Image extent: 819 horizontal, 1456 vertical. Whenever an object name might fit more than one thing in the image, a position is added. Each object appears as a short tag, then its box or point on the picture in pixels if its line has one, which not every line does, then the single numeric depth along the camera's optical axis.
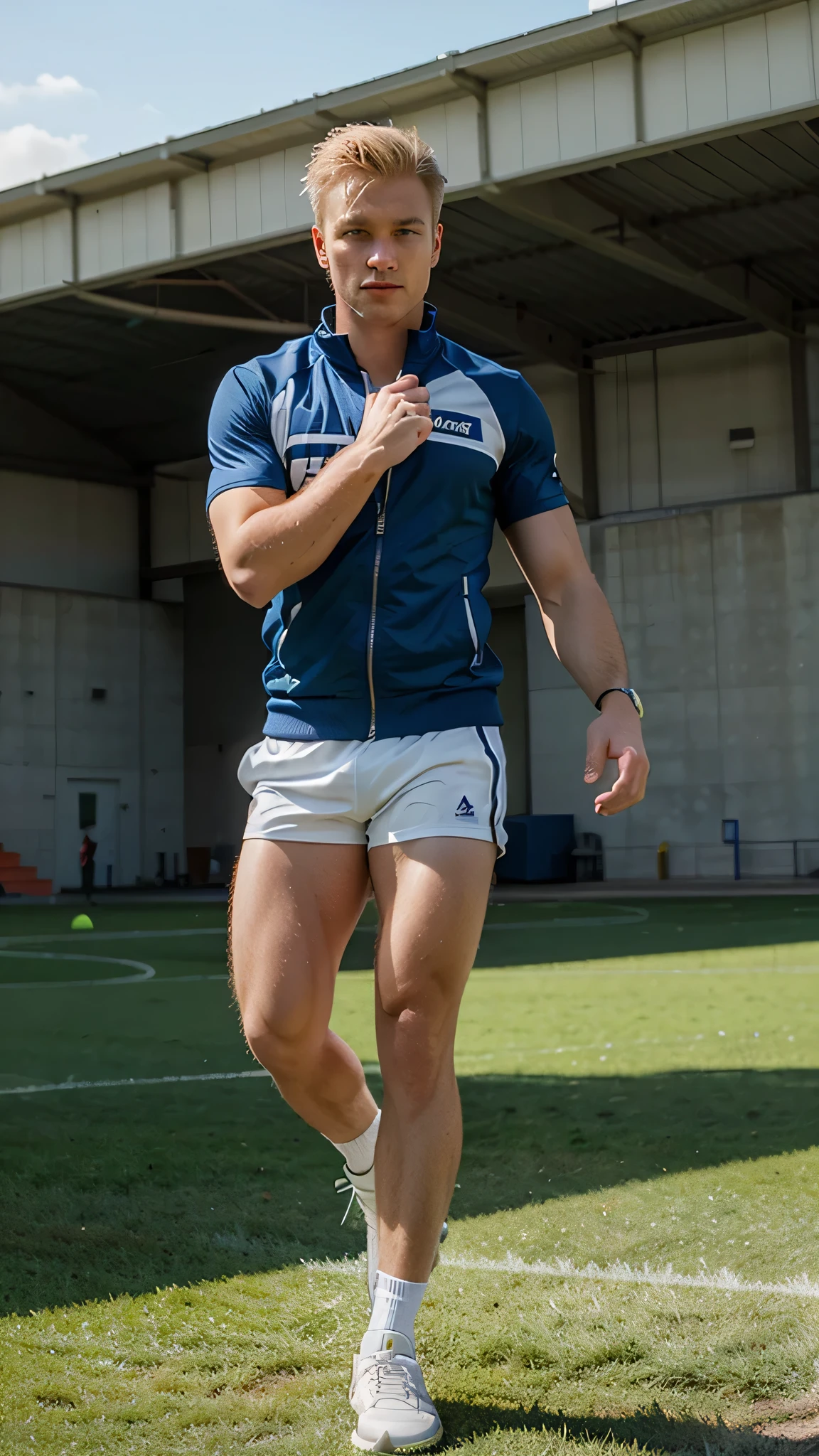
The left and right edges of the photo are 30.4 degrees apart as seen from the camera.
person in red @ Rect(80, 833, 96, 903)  33.25
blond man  2.88
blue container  33.31
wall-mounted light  32.81
